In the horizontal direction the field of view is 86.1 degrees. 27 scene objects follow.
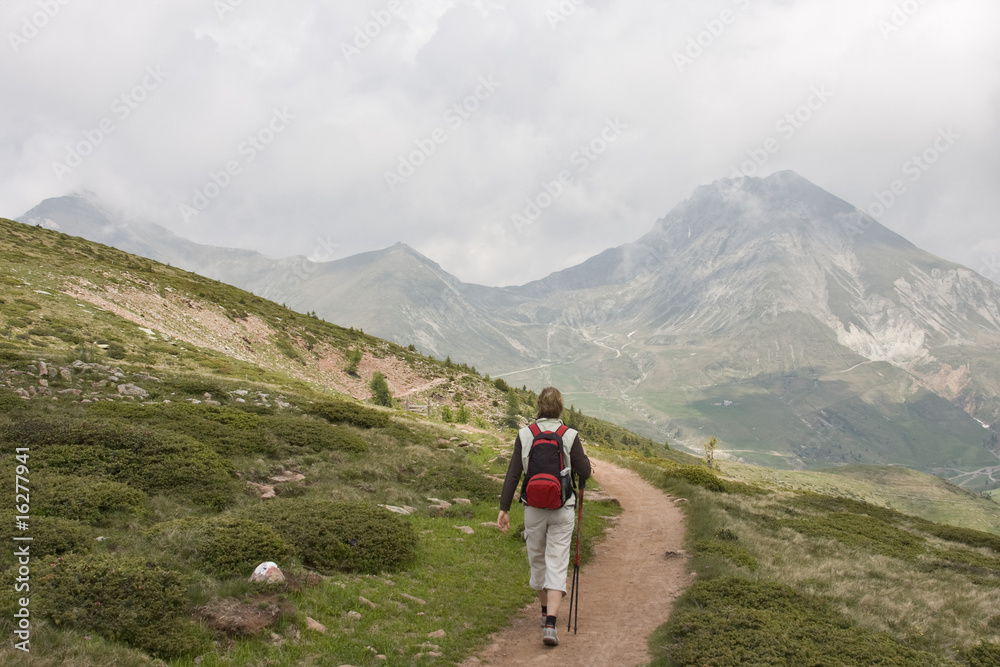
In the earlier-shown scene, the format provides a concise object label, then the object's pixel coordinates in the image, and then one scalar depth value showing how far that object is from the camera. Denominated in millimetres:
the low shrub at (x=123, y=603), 7035
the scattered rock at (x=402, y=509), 16159
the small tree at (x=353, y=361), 57334
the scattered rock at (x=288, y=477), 17109
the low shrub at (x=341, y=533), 11688
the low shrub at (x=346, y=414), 27781
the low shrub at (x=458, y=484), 20547
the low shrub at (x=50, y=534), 8570
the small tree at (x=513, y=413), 50828
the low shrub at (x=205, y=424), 17891
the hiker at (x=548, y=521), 9648
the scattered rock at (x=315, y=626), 8898
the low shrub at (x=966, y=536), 23719
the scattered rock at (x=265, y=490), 15477
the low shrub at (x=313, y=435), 21031
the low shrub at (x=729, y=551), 13587
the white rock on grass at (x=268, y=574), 9516
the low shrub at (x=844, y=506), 26341
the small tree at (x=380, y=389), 50750
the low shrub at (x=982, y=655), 8609
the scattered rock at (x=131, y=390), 21677
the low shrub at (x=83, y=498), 10656
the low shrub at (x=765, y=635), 8359
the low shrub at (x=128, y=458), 13117
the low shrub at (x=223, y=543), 9828
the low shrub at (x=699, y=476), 27406
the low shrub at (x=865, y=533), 17891
